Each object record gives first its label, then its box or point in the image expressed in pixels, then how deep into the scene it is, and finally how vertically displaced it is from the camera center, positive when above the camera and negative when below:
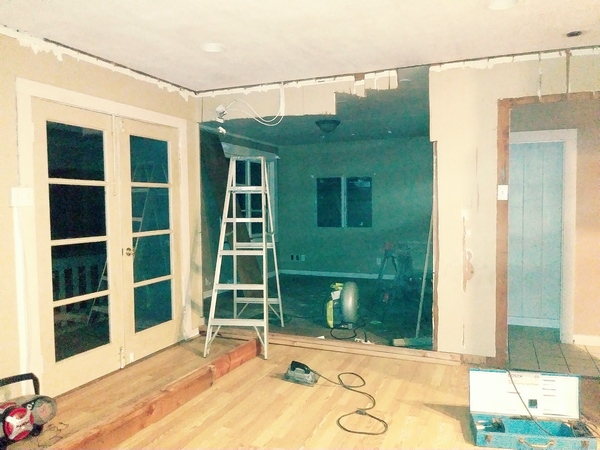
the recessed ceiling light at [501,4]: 2.36 +1.10
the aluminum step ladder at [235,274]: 3.69 -0.58
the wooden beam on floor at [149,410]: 2.31 -1.22
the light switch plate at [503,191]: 3.38 +0.10
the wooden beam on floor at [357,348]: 3.57 -1.25
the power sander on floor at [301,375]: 3.20 -1.26
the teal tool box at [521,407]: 2.35 -1.18
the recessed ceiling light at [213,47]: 2.97 +1.12
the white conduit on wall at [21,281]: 2.71 -0.44
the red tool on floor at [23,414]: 2.21 -1.10
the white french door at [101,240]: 2.91 -0.24
